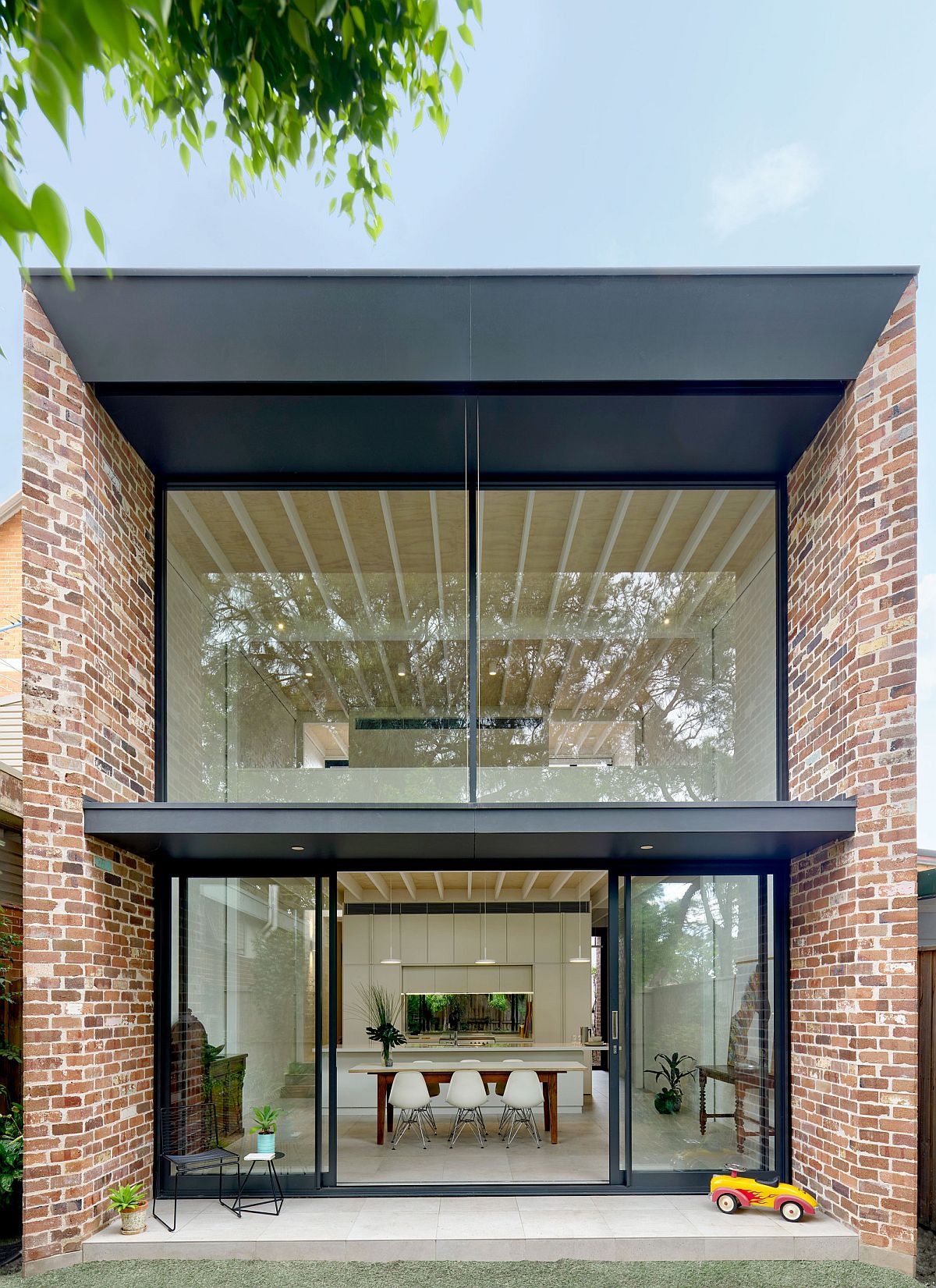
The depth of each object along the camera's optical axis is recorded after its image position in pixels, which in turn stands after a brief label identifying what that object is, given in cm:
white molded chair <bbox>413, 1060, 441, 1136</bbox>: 1018
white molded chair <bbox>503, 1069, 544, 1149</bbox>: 948
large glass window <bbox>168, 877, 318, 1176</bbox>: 740
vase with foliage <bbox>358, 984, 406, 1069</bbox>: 1464
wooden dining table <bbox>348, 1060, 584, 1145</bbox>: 957
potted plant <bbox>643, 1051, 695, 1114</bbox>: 735
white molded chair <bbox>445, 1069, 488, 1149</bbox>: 961
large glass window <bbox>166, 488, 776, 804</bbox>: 741
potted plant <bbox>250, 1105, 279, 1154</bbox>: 701
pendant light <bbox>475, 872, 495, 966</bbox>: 1497
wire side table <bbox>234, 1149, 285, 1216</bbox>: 691
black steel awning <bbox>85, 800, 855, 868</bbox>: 643
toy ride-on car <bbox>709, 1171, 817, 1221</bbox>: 645
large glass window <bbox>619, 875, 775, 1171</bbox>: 735
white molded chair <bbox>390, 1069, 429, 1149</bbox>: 959
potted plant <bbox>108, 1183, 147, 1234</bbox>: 626
